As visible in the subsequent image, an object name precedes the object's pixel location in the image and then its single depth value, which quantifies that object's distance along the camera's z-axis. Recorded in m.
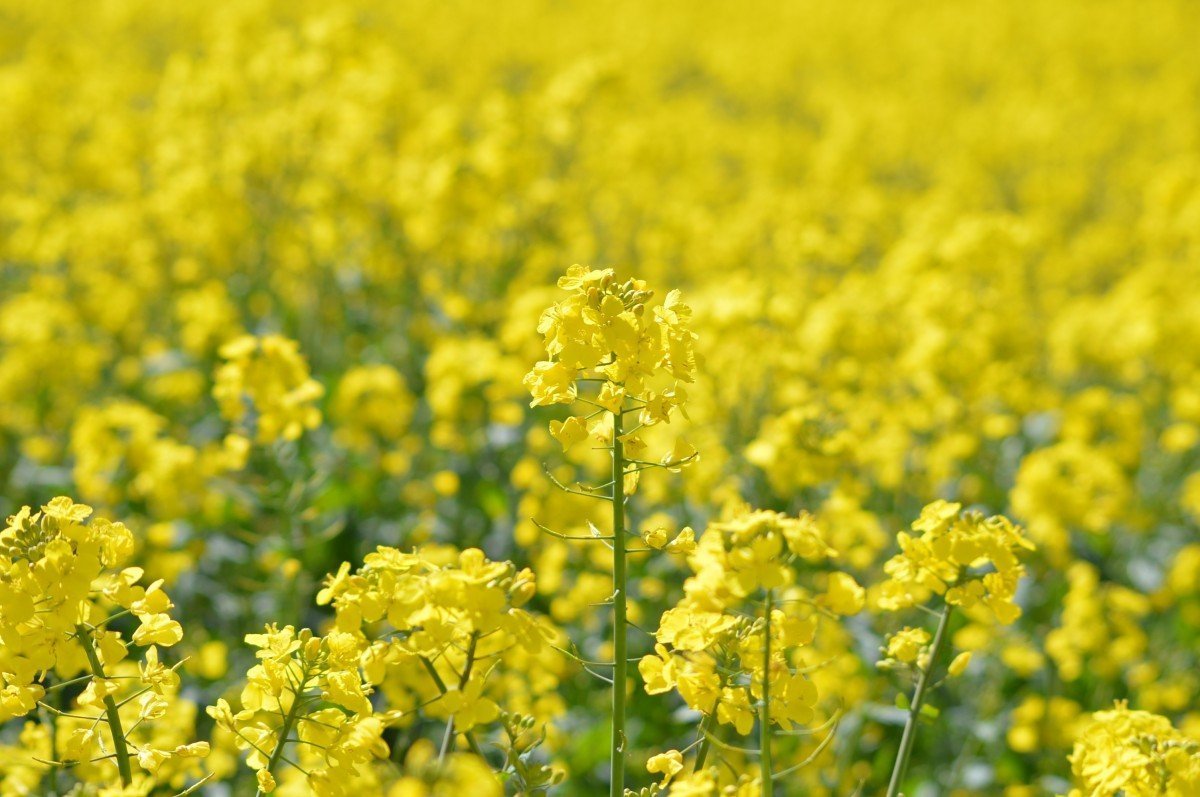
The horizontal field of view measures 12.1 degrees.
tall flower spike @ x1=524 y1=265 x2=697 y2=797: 2.00
